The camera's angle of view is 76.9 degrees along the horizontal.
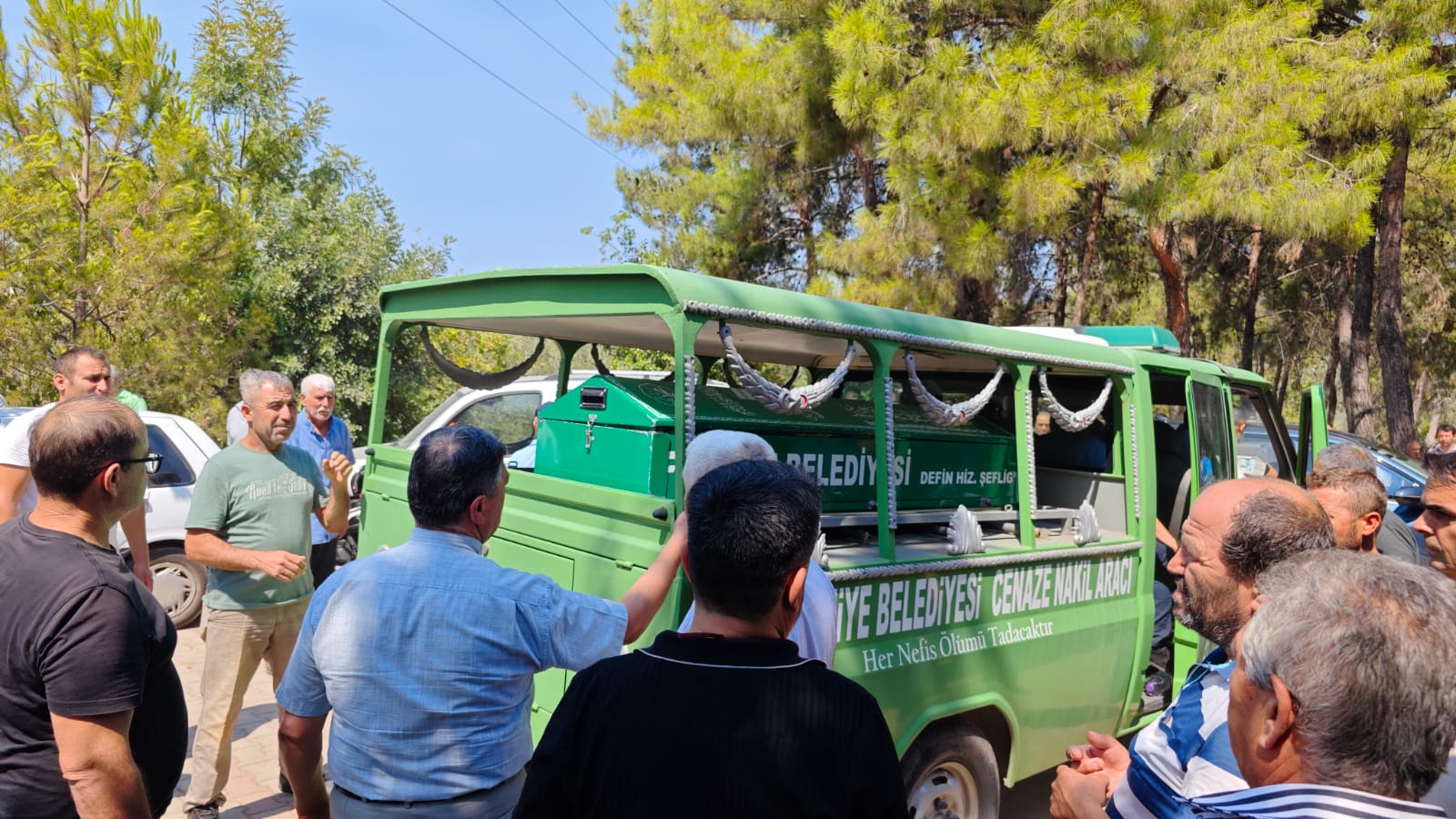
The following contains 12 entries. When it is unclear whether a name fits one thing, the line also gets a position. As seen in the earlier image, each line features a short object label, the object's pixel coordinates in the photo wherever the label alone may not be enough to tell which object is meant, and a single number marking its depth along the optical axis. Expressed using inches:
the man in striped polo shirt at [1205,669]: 71.1
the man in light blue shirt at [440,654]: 82.3
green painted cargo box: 129.0
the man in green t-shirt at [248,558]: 146.5
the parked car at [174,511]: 265.3
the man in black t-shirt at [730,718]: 55.7
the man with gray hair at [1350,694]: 49.0
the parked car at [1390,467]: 382.3
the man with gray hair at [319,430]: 218.1
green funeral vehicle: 117.0
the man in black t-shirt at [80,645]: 72.6
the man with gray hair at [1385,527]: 145.5
